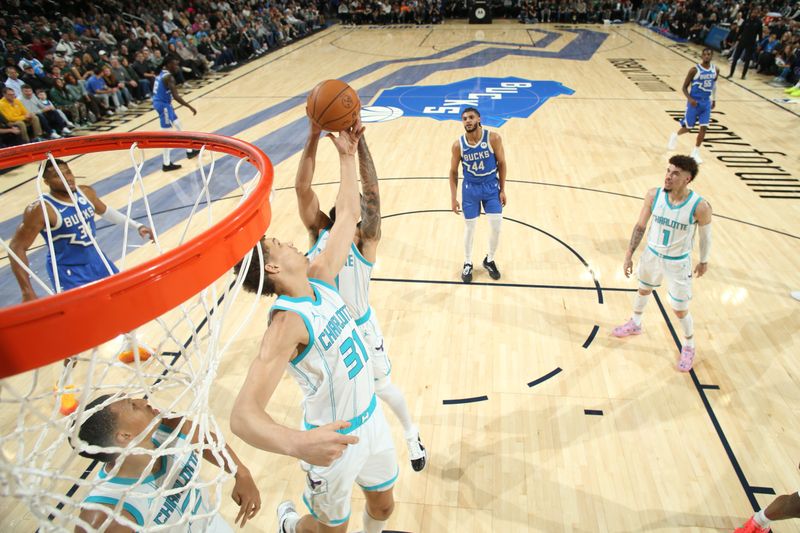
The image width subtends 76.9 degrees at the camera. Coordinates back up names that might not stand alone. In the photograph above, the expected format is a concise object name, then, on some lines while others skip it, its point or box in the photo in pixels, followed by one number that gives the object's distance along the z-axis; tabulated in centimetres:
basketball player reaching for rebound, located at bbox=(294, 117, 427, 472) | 283
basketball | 275
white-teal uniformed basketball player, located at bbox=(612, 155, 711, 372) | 347
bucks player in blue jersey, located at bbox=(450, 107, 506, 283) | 465
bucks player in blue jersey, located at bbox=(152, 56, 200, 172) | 791
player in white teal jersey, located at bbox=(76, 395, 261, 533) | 161
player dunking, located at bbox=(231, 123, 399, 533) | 153
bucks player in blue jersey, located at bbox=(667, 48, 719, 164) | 716
